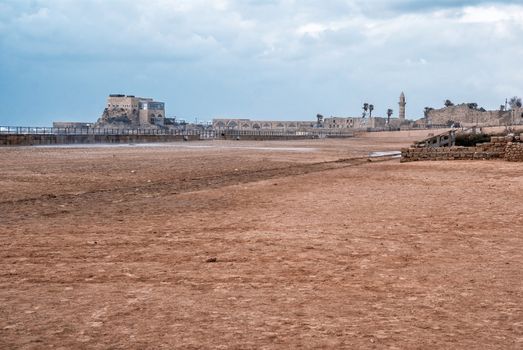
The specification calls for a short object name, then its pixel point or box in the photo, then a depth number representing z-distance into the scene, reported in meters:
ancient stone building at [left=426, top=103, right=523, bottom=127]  101.38
